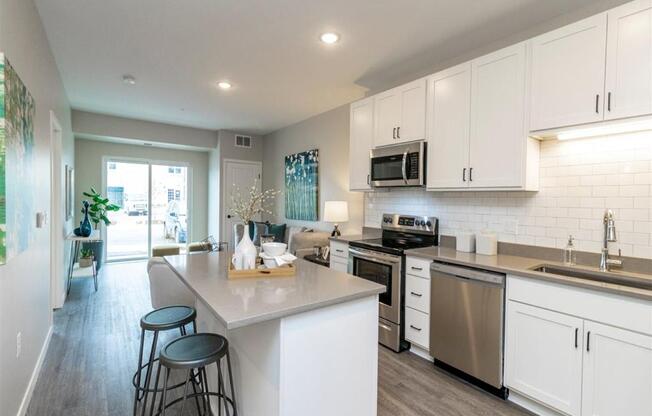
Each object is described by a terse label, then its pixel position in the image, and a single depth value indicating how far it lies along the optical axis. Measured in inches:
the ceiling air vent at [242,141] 265.6
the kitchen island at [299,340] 54.5
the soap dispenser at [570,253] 91.3
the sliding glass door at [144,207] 263.3
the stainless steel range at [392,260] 115.0
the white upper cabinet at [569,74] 78.2
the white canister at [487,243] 104.5
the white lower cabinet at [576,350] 65.2
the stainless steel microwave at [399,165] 119.8
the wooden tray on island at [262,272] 71.2
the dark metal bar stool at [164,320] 72.9
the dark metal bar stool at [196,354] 58.3
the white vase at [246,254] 74.1
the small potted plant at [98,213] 215.4
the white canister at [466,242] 110.9
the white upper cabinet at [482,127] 93.4
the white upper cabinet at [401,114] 120.7
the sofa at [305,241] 177.5
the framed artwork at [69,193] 180.6
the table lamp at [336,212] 165.2
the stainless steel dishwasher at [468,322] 87.7
